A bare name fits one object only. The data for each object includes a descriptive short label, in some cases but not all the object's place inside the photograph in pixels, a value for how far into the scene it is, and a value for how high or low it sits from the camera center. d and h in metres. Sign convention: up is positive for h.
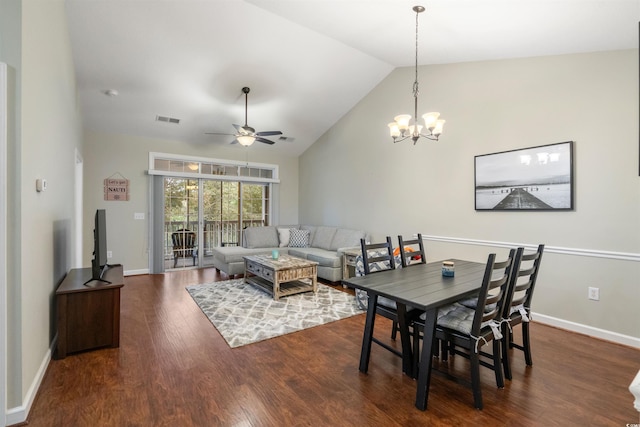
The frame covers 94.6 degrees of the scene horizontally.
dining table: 1.94 -0.57
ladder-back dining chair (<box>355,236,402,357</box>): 2.46 -0.77
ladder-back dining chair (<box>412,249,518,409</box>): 1.93 -0.80
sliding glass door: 6.11 -0.13
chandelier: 2.89 +0.88
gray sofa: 5.17 -0.73
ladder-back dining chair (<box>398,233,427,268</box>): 2.93 -0.43
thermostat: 2.12 +0.18
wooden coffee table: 4.20 -0.93
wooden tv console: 2.56 -0.95
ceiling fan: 4.34 +1.14
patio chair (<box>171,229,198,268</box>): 6.16 -0.72
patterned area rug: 3.15 -1.26
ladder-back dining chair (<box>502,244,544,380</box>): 2.23 -0.80
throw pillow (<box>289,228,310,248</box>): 6.52 -0.61
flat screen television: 2.82 -0.39
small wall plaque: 5.45 +0.39
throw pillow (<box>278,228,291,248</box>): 6.48 -0.56
